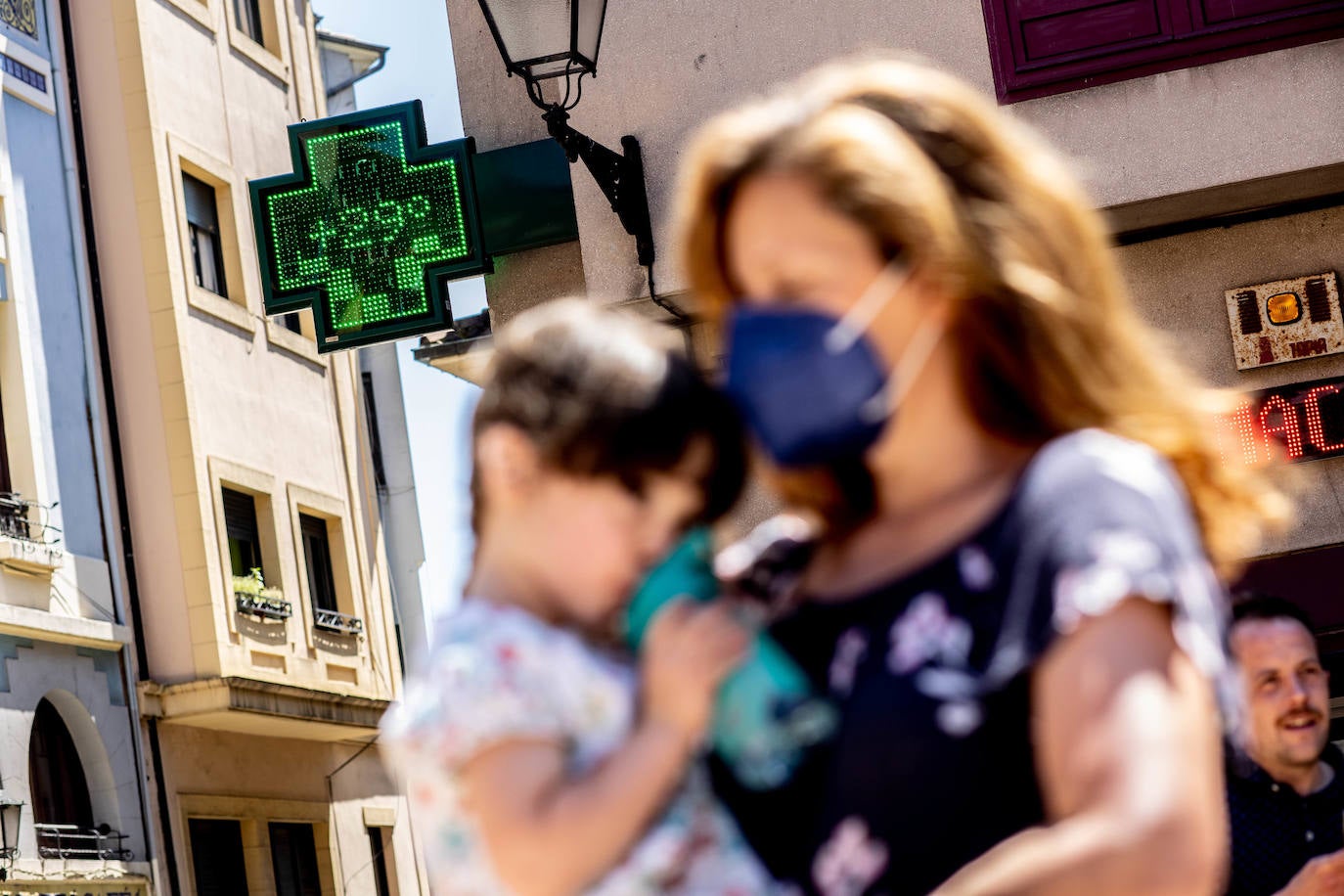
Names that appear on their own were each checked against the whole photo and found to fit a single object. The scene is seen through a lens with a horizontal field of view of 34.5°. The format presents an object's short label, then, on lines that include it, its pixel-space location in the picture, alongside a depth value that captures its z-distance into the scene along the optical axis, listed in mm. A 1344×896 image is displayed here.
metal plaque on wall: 10008
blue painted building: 19250
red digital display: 9844
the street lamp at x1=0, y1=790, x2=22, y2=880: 17719
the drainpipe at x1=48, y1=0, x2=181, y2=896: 21562
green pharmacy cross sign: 10953
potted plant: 22984
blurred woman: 1800
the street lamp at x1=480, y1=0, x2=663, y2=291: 9422
